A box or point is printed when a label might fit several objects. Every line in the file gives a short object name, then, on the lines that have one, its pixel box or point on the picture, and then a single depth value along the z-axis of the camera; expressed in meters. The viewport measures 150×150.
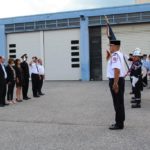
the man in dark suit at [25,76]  9.46
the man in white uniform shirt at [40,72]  10.31
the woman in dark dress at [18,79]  8.87
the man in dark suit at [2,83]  8.17
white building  16.84
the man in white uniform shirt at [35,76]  10.09
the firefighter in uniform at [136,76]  7.41
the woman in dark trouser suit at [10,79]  8.63
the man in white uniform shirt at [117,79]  5.07
